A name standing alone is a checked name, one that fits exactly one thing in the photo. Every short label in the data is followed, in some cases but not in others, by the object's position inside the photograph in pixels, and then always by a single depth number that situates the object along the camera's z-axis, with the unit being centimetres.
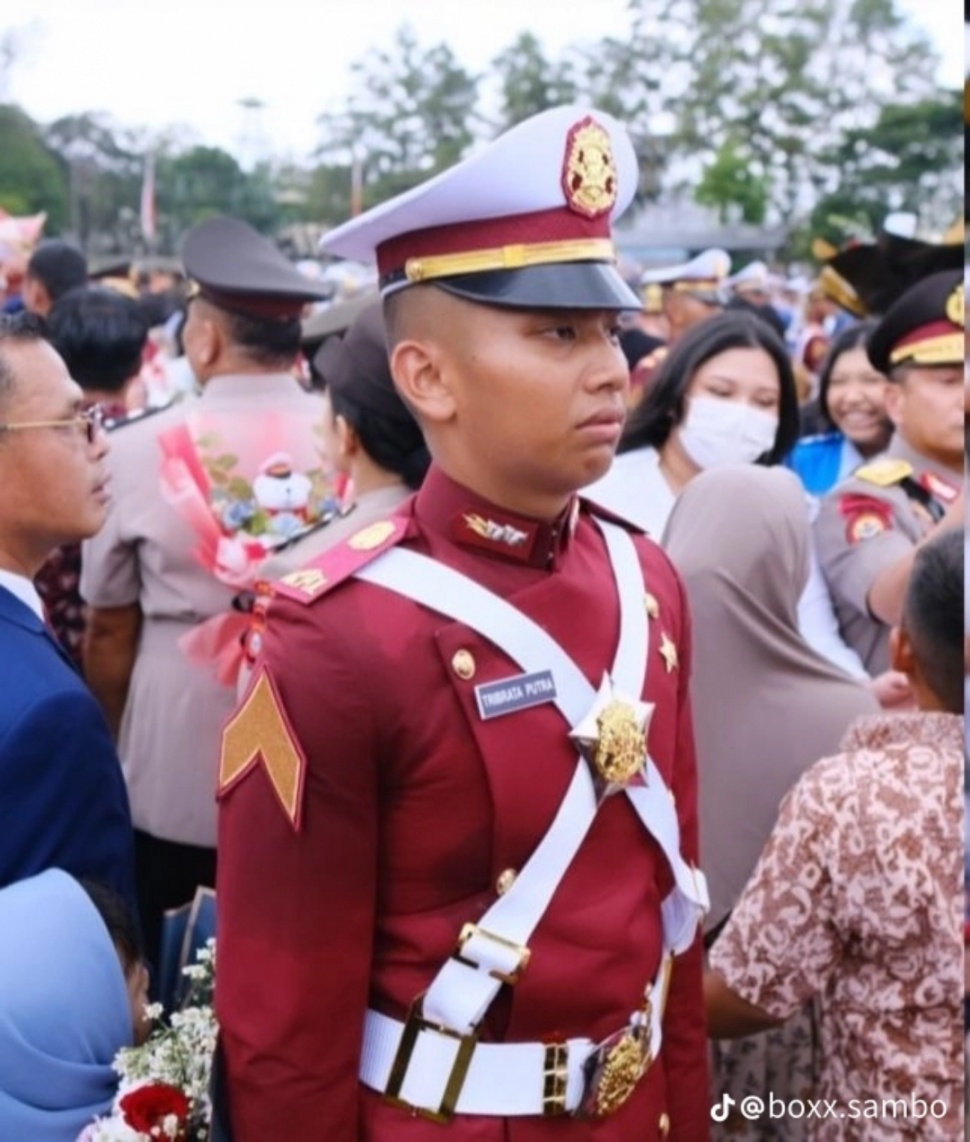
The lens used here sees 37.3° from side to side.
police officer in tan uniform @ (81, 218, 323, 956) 324
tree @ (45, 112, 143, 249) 4543
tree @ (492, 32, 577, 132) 5162
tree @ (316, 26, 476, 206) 5688
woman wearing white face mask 336
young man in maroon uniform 159
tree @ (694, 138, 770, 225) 3700
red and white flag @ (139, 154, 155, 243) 3008
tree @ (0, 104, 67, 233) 3759
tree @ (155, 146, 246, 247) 4559
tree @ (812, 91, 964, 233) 3309
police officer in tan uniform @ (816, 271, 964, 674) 324
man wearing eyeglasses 193
